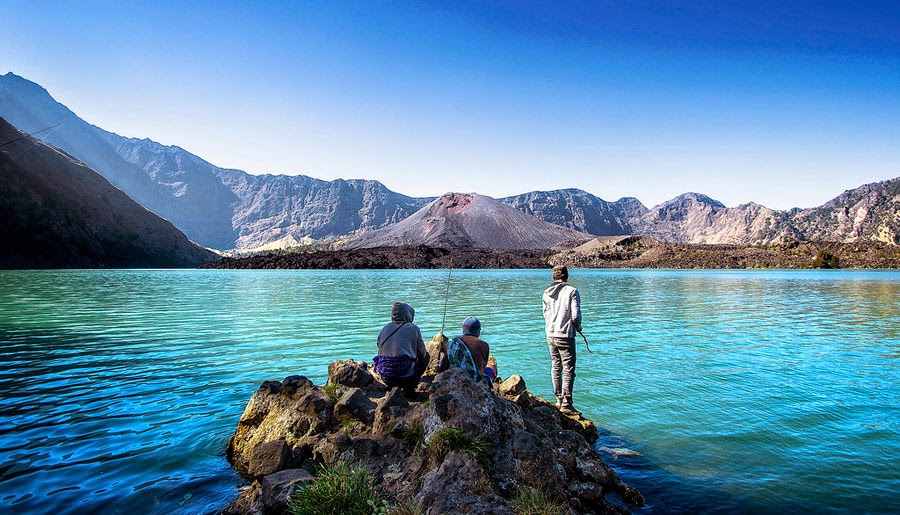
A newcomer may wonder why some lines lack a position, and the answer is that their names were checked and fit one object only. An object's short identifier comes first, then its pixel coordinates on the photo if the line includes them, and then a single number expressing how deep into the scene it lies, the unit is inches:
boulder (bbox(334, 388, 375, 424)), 307.1
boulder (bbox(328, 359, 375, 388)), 364.2
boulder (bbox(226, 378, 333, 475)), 301.3
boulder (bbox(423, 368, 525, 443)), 251.0
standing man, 386.6
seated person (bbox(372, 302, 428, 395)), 349.7
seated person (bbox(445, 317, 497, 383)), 349.4
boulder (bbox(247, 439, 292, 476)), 264.9
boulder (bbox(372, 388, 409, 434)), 275.8
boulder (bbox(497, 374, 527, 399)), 362.6
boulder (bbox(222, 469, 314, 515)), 223.1
